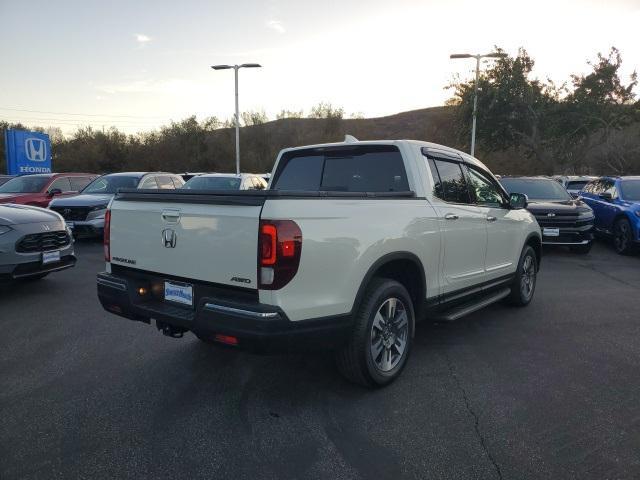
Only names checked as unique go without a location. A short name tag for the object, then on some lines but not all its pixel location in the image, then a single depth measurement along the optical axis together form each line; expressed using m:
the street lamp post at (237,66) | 23.50
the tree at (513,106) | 23.69
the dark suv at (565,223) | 9.77
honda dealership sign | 22.70
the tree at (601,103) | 23.17
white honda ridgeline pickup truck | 2.85
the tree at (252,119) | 50.98
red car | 11.33
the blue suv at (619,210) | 10.10
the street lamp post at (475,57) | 20.22
